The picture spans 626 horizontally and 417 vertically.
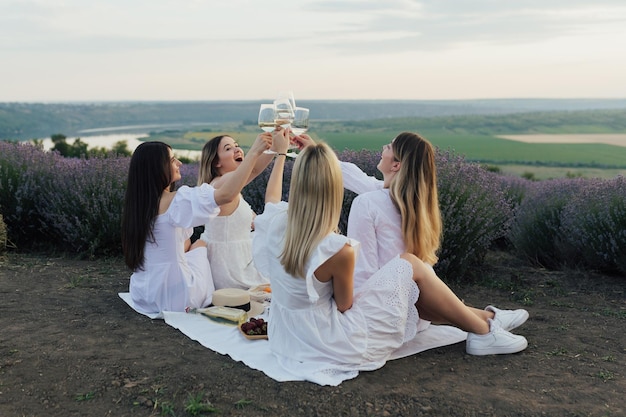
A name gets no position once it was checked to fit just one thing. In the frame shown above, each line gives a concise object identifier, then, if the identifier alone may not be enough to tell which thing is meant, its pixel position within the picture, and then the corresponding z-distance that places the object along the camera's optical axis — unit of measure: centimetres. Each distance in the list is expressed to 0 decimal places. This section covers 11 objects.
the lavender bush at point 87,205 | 674
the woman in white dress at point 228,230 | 508
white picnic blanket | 359
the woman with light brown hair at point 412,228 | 382
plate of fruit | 409
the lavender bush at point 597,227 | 584
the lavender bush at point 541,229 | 673
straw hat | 470
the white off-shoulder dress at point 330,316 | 353
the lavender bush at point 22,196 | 727
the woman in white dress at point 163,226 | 442
